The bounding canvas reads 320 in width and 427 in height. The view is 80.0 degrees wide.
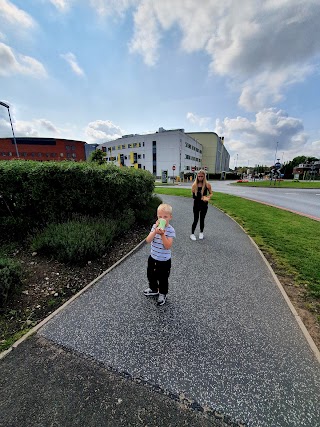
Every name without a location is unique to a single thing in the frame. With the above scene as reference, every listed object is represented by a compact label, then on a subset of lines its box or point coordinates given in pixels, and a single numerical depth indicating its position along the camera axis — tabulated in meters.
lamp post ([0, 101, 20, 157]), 13.45
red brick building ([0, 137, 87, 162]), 69.75
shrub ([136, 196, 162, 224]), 6.76
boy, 2.48
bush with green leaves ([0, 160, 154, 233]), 4.59
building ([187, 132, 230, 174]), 76.12
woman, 5.09
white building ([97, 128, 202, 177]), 53.94
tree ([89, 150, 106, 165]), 30.78
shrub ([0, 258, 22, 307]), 2.77
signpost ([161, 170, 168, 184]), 37.34
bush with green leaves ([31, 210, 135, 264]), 3.93
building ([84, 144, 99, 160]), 86.63
